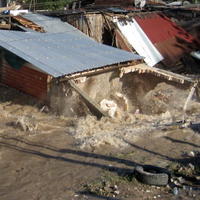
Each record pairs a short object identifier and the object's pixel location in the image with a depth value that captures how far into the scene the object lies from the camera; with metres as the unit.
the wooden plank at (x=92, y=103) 11.67
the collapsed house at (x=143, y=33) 15.21
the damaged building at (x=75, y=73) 11.61
